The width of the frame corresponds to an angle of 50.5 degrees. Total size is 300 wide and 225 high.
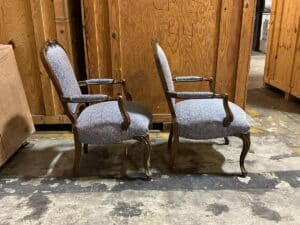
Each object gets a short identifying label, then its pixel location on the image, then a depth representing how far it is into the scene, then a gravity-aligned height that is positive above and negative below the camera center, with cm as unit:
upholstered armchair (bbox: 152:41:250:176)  209 -70
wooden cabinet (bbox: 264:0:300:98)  355 -45
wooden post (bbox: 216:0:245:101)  256 -29
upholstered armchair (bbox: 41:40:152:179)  204 -69
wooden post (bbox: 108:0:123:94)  252 -22
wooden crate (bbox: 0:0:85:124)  256 -18
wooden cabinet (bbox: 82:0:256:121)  254 -24
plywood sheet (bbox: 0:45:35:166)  232 -72
